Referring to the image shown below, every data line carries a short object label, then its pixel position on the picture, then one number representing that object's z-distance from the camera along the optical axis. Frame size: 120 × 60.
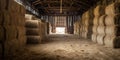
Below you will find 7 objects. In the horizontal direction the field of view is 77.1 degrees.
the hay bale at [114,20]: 3.06
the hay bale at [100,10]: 4.07
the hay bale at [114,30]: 3.07
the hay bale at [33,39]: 3.81
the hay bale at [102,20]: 3.66
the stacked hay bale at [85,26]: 5.87
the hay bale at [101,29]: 3.68
